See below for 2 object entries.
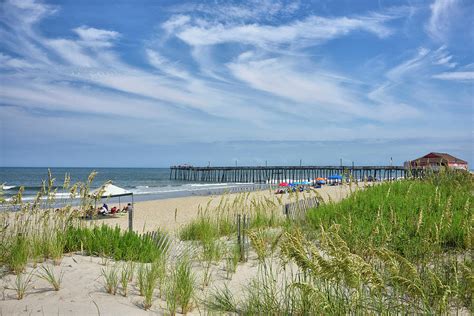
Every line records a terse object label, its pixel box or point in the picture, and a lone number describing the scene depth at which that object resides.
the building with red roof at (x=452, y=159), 39.11
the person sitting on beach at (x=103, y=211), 21.41
